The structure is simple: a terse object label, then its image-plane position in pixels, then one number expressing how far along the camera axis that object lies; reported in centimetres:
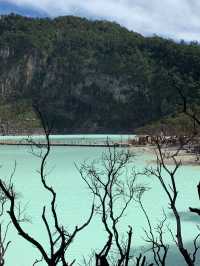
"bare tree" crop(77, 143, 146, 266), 587
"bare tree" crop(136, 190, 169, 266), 1303
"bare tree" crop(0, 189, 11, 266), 1639
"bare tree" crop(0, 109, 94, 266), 507
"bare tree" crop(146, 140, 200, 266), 555
